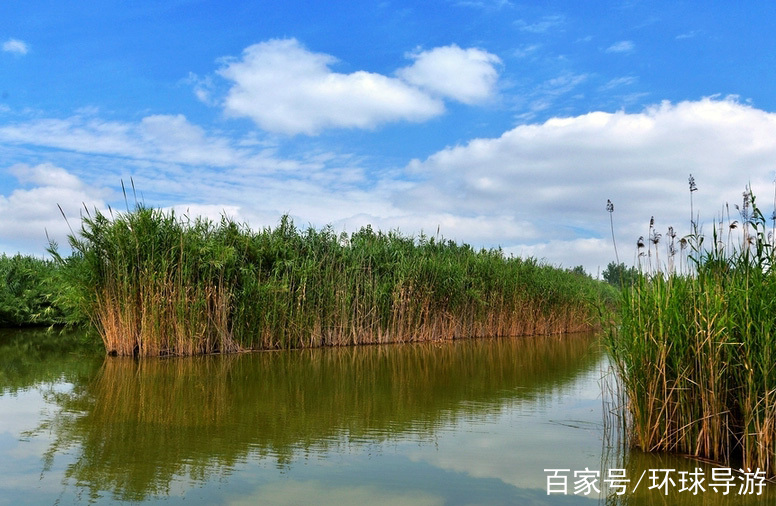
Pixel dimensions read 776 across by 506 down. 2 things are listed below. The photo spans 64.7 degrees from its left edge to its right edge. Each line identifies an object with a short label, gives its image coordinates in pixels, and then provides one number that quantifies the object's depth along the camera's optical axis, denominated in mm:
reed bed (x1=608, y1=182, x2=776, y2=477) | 4332
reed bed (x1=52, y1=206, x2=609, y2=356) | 10688
